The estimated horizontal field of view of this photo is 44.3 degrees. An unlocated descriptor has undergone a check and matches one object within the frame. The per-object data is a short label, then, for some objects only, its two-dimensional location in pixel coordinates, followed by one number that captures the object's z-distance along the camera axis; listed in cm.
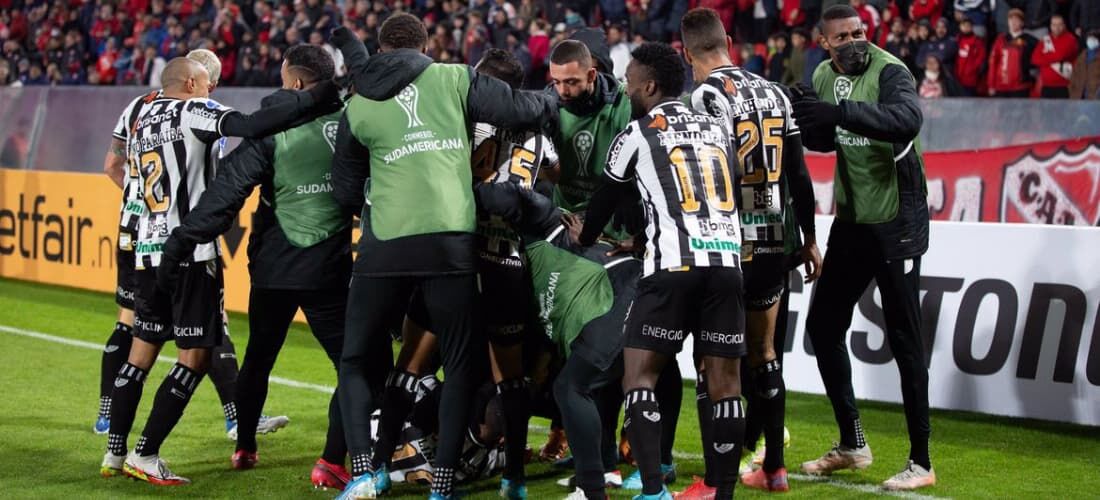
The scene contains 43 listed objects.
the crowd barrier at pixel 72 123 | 1427
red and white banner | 1350
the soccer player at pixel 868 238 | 671
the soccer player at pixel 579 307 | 580
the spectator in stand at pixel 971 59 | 1514
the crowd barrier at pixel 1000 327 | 822
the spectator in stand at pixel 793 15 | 1664
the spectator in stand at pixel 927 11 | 1566
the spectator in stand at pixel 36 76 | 2683
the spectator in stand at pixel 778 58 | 1641
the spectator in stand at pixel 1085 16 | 1442
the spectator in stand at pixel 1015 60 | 1474
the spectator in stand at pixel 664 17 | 1750
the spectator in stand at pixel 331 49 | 1925
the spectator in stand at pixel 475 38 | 1877
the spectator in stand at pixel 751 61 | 1661
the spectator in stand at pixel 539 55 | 1784
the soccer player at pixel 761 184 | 617
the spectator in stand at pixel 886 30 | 1577
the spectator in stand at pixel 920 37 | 1537
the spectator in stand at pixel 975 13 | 1540
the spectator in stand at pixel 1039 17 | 1478
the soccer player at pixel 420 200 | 577
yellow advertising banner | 1412
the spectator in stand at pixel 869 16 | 1552
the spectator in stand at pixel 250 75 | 2150
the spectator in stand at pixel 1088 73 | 1403
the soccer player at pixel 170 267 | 670
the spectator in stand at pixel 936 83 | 1505
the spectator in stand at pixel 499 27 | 1866
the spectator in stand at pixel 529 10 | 1877
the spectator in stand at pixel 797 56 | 1616
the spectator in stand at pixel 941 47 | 1518
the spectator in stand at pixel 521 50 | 1783
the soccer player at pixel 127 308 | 766
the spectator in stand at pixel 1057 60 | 1441
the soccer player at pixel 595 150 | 665
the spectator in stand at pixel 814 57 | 1579
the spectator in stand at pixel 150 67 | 2366
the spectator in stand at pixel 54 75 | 2616
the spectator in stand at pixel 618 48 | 1698
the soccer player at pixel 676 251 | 559
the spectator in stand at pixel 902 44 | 1540
